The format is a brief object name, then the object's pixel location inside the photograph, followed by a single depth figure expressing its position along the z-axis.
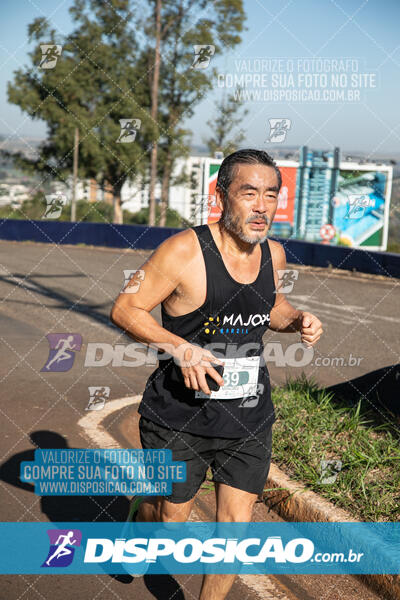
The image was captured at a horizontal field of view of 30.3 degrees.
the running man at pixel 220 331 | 3.13
